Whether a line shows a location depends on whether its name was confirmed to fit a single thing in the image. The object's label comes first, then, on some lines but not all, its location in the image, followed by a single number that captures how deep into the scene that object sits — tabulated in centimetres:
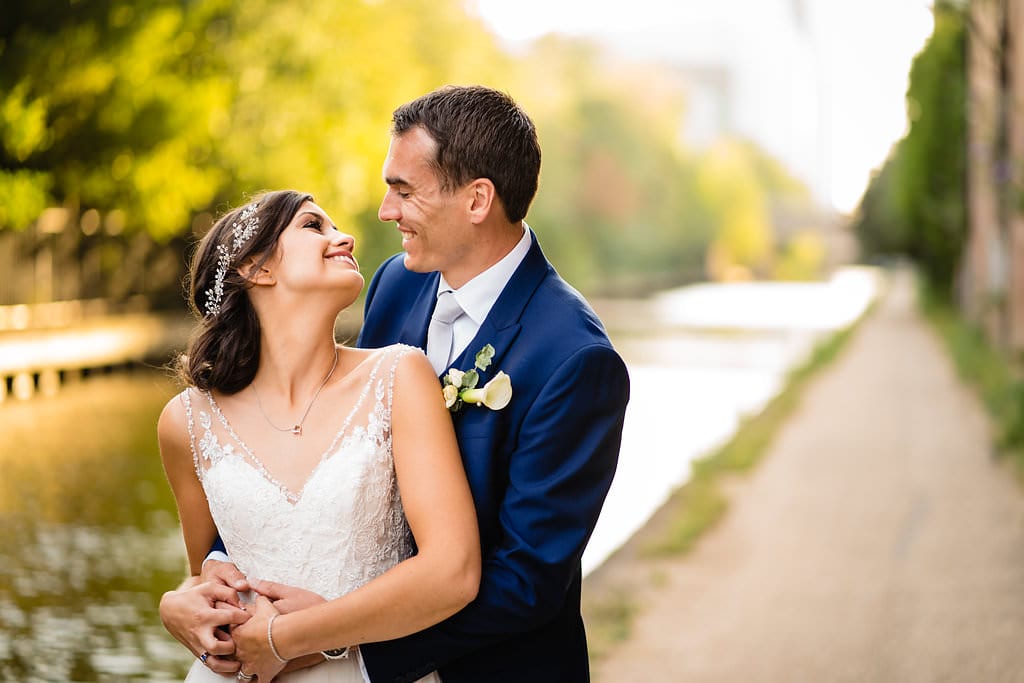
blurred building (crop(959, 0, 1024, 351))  1414
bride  250
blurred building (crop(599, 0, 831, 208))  14300
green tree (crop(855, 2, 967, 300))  2683
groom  253
